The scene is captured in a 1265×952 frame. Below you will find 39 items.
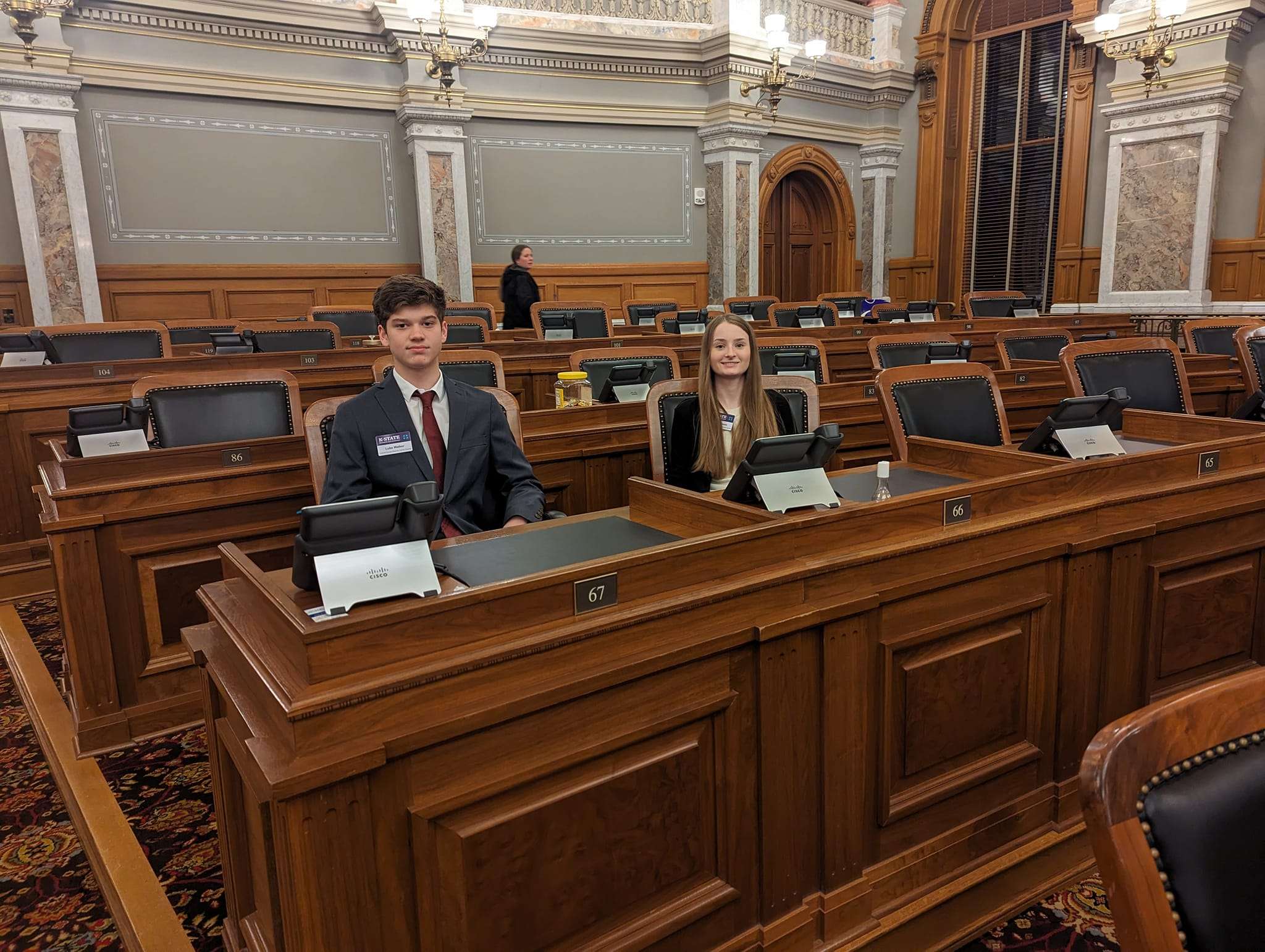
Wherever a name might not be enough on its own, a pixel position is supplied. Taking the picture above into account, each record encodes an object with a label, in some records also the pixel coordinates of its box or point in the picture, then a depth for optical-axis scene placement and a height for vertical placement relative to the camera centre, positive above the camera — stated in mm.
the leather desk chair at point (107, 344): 4145 -122
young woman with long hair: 2453 -314
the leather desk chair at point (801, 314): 6945 -86
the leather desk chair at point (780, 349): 3552 -190
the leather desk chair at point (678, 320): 6062 -107
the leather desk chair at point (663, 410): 2488 -296
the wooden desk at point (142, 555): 2225 -629
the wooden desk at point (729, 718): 1036 -612
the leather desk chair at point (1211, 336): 4992 -243
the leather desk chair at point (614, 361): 3676 -229
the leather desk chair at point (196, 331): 5465 -92
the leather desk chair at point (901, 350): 3867 -220
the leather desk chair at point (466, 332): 5070 -124
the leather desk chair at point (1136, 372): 3061 -271
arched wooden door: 10617 +872
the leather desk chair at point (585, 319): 6027 -75
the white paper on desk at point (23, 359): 3766 -166
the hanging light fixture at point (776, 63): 7297 +2022
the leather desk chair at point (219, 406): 2619 -278
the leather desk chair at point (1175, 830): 625 -391
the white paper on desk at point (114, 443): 2395 -348
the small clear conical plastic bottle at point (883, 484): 1740 -376
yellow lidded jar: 3389 -321
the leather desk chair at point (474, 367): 3100 -202
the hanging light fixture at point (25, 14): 5312 +1884
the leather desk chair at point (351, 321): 5969 -54
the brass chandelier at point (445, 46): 6422 +2048
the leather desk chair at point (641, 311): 7250 -38
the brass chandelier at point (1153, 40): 6066 +1838
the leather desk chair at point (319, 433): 2172 -297
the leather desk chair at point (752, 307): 7191 -22
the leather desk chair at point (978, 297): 7980 +15
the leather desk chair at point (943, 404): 2555 -314
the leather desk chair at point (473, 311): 6270 -3
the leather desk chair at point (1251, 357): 3664 -271
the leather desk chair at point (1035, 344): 4711 -258
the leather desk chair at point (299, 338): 4738 -129
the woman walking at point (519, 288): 7004 +172
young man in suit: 2043 -305
